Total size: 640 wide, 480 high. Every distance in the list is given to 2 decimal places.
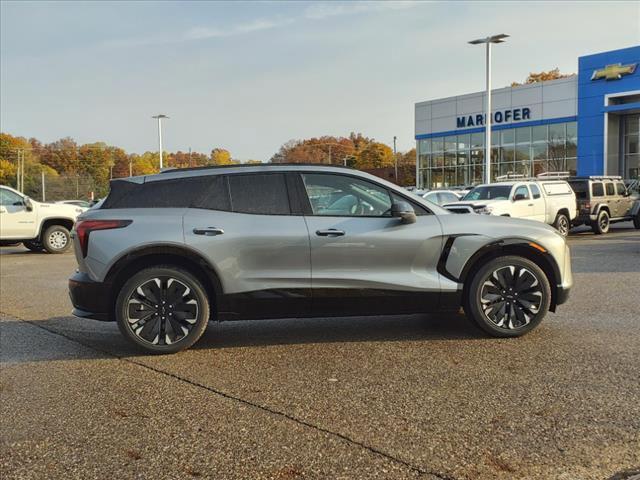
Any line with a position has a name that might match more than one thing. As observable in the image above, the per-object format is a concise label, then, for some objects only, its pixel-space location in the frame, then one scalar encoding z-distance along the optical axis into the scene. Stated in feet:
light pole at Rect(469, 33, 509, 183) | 97.81
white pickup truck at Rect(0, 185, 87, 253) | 54.95
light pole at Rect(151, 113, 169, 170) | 173.06
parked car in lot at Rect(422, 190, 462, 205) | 68.85
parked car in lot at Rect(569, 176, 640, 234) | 66.69
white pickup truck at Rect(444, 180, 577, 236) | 59.57
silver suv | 18.49
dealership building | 135.54
